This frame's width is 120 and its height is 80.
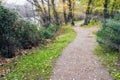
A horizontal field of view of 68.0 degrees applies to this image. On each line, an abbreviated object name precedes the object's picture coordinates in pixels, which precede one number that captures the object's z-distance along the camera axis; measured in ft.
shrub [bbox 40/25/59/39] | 28.05
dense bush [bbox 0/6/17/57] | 16.62
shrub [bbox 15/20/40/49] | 19.87
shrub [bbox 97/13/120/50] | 16.53
